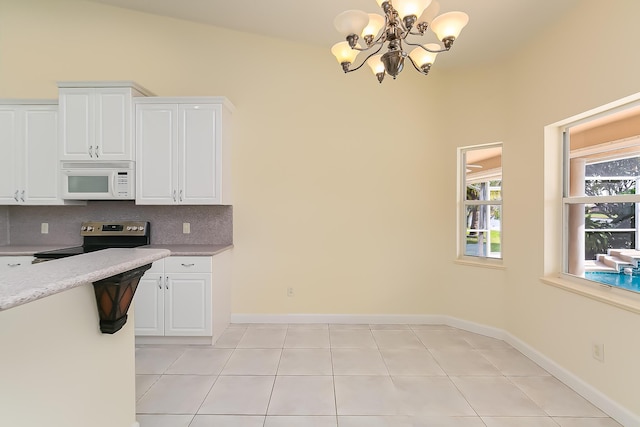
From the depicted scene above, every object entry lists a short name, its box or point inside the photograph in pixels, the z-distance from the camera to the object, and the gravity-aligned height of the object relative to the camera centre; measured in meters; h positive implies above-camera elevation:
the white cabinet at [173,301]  3.23 -0.87
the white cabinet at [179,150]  3.40 +0.64
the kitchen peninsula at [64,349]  1.12 -0.56
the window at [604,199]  2.29 +0.11
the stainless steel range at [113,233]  3.66 -0.24
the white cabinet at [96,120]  3.31 +0.91
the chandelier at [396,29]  1.59 +0.99
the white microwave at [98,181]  3.38 +0.31
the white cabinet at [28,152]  3.40 +0.60
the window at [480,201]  3.62 +0.14
